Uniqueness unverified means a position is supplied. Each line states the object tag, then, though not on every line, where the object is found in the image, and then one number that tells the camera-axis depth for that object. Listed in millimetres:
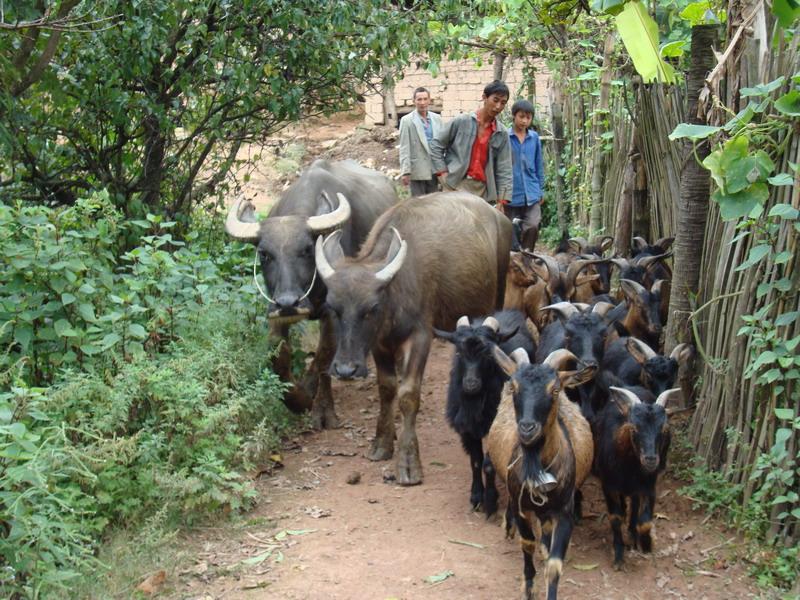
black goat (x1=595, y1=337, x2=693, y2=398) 6984
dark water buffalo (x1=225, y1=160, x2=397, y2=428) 8539
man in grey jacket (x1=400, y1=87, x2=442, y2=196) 12305
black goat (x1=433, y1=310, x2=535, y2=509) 7043
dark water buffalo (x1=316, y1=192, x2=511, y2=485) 7609
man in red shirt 11414
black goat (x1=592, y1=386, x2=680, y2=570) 6137
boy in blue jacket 11938
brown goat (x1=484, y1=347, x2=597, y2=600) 5680
